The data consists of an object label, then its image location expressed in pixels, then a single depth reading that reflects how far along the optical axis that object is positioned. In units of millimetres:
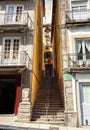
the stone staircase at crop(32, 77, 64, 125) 13328
